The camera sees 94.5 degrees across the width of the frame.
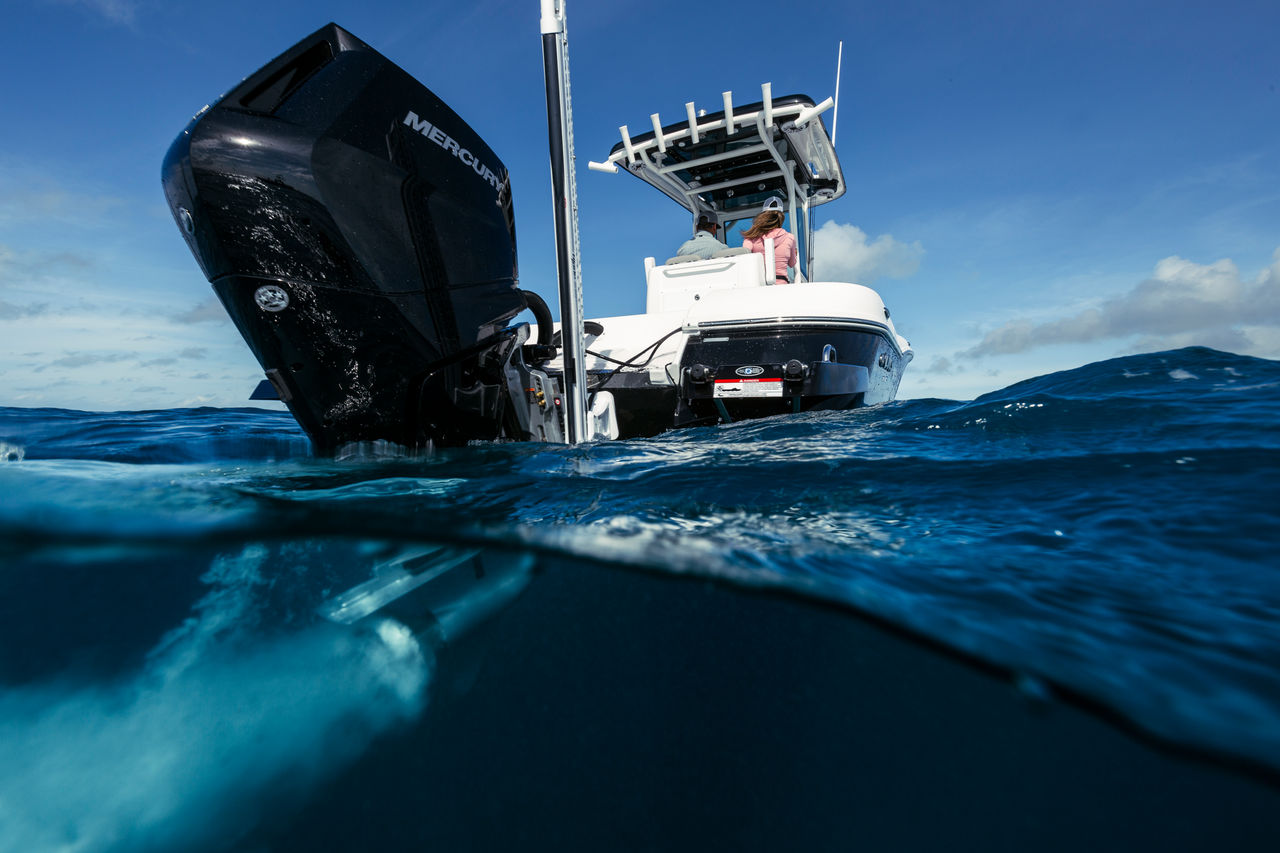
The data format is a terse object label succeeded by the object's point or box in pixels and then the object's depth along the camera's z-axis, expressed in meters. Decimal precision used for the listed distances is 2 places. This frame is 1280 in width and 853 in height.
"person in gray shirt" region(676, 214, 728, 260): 6.37
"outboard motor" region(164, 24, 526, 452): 1.88
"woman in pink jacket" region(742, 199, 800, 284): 6.16
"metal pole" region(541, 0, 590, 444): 2.86
